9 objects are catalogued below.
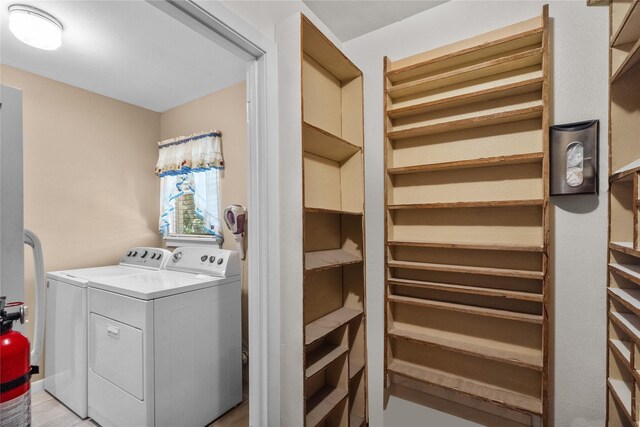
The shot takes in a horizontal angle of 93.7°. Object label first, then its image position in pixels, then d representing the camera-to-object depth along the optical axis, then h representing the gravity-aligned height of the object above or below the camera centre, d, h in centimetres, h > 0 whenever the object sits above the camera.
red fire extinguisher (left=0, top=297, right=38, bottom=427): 78 -41
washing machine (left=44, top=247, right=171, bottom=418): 204 -84
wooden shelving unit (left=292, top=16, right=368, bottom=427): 157 -13
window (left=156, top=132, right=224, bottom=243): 280 +30
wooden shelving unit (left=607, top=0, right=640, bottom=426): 118 +8
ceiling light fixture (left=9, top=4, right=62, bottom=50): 174 +114
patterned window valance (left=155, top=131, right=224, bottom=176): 276 +61
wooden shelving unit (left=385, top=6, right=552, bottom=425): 137 -3
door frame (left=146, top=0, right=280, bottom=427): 139 -10
